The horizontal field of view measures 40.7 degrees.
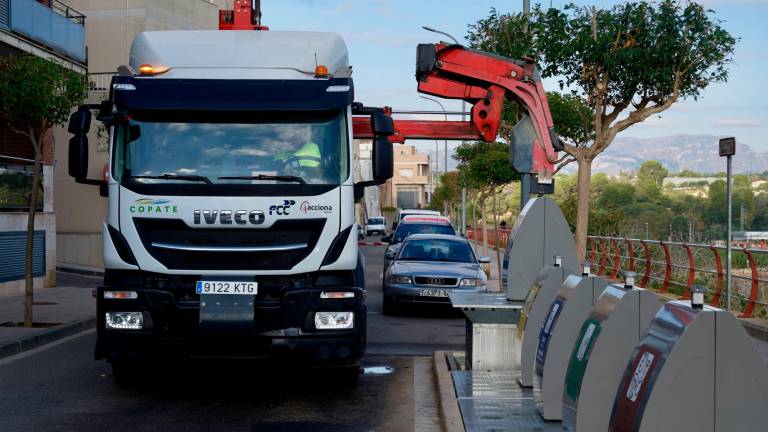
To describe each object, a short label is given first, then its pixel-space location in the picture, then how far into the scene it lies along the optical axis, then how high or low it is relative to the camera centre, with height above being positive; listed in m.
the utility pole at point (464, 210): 54.29 +0.32
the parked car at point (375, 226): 88.56 -0.93
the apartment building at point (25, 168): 22.34 +0.99
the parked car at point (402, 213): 47.52 +0.12
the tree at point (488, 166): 36.66 +1.82
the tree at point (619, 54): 20.77 +3.35
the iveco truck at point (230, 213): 8.89 +0.01
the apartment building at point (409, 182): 165.62 +5.35
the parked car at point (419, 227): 28.16 -0.32
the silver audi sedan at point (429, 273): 17.66 -0.99
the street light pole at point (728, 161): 14.83 +0.83
